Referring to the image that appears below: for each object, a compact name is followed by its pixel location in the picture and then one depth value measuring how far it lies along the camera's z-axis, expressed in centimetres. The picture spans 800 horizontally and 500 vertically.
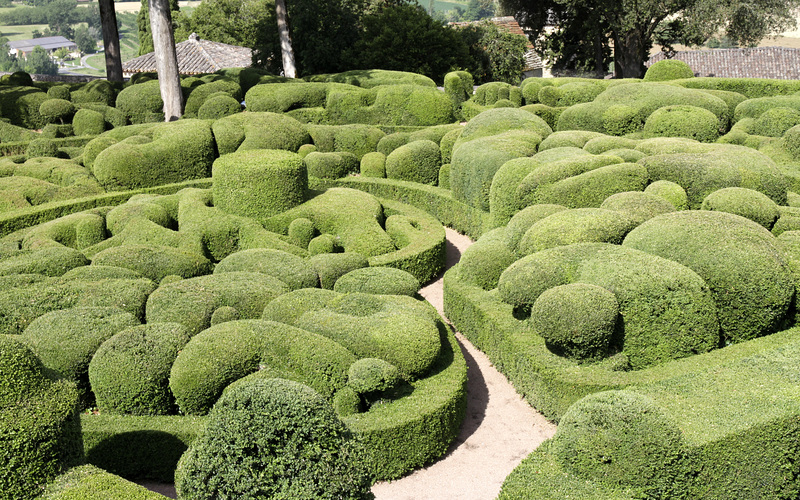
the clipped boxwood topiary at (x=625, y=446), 650
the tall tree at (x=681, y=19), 3222
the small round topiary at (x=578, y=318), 889
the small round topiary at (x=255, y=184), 1505
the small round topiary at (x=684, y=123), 1623
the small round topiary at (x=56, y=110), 2405
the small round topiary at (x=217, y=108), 2350
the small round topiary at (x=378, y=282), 1145
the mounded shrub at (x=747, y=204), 1114
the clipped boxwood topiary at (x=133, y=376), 860
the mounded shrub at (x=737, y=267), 938
